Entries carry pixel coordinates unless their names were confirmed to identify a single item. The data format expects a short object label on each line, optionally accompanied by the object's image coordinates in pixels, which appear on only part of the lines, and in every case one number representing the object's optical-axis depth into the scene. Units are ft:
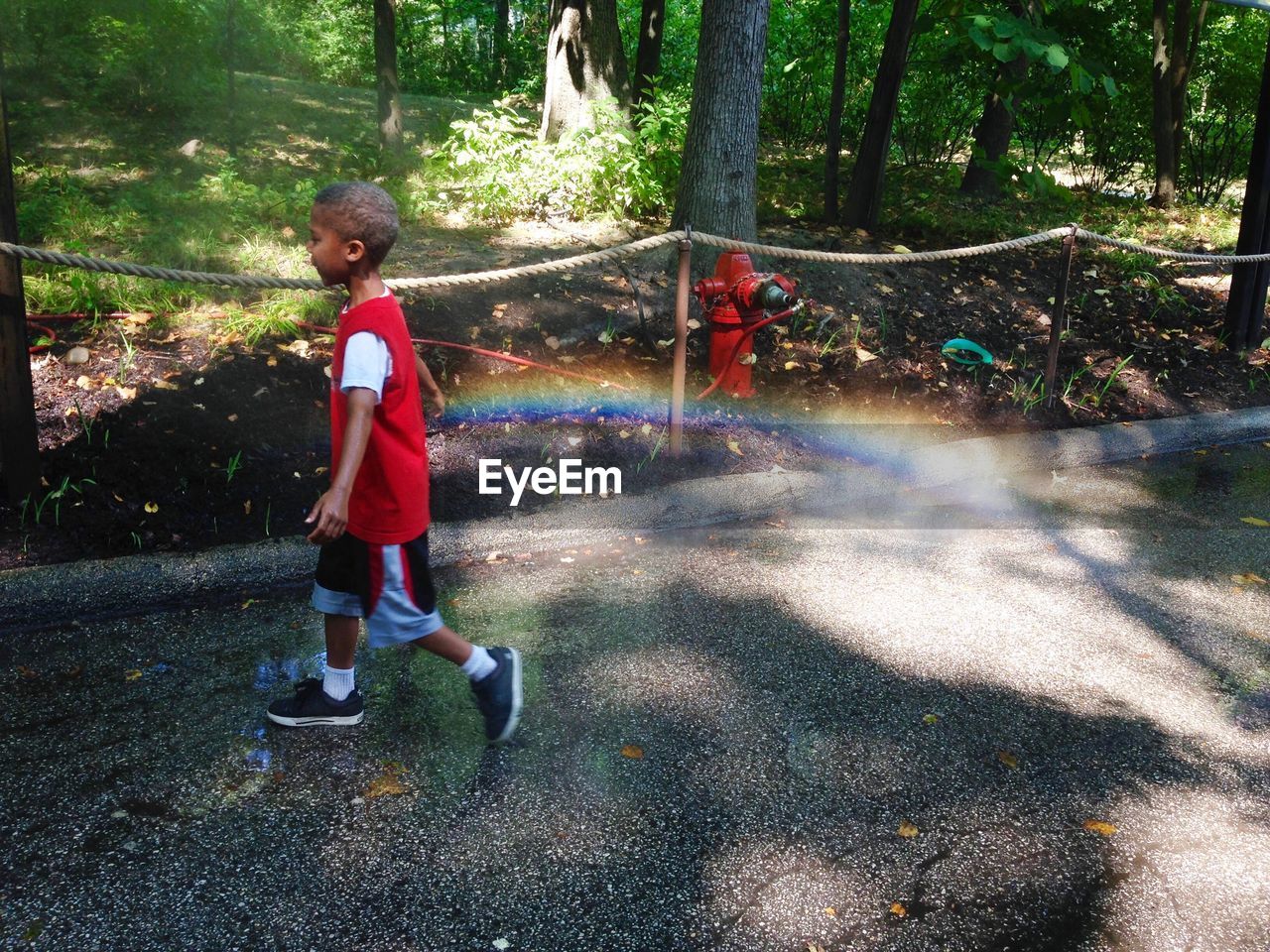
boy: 9.53
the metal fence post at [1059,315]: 22.38
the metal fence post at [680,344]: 17.76
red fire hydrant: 19.66
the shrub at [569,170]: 28.89
